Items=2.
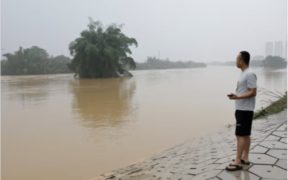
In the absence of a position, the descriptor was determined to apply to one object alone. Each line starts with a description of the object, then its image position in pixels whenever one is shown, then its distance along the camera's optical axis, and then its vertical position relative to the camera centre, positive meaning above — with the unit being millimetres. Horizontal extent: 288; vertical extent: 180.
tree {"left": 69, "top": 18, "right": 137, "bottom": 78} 33594 +2645
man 2771 -247
